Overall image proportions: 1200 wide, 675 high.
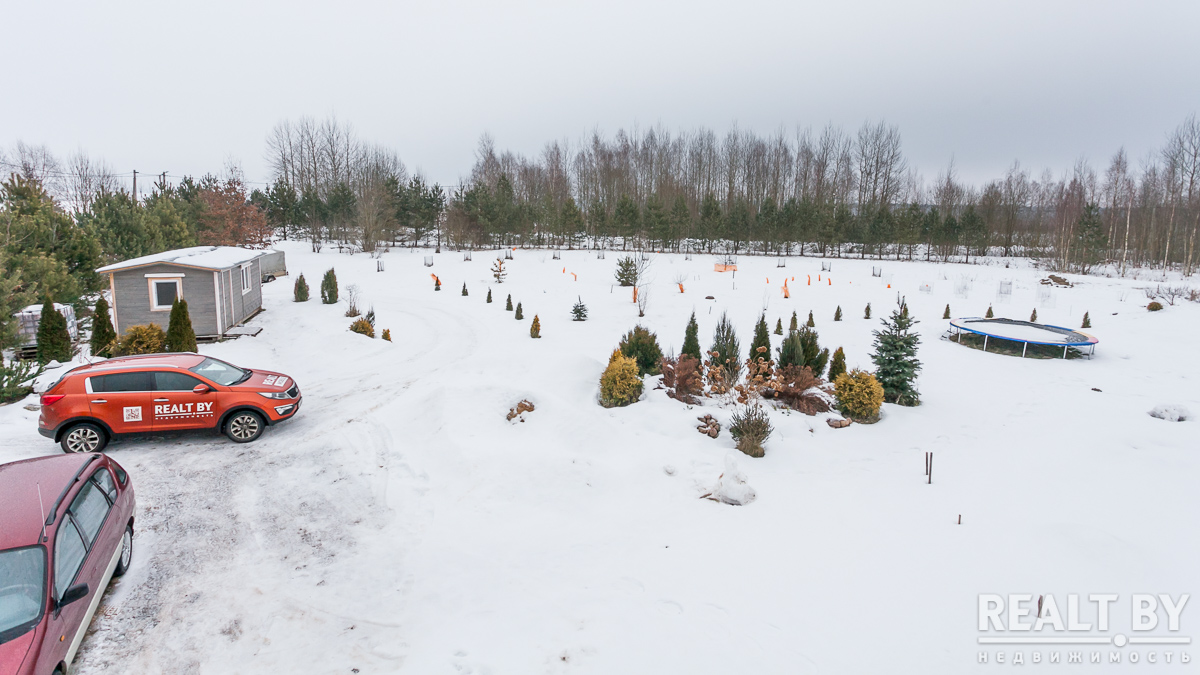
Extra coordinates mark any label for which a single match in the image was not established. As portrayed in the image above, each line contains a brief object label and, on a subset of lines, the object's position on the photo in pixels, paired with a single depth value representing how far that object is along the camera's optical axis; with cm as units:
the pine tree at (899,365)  1094
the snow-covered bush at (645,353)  1215
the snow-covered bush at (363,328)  1705
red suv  797
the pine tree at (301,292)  2156
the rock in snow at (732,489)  702
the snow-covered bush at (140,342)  1314
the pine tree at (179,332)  1306
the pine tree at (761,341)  1263
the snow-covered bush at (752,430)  839
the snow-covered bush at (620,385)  1016
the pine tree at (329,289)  2119
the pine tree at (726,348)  1161
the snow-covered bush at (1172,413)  1010
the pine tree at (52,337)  1255
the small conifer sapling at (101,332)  1344
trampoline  1534
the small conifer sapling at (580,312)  1954
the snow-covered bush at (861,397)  991
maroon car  363
